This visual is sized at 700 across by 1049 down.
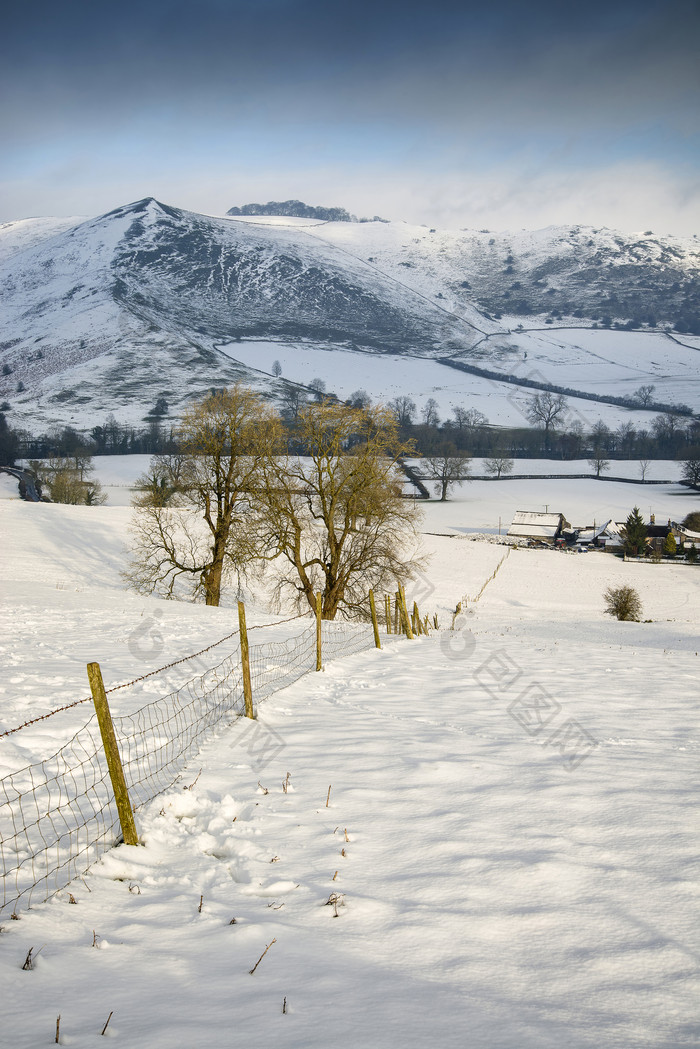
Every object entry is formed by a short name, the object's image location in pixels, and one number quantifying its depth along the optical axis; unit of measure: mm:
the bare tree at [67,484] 60062
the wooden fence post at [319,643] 11734
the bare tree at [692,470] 107256
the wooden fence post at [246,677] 8383
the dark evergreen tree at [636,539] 67812
